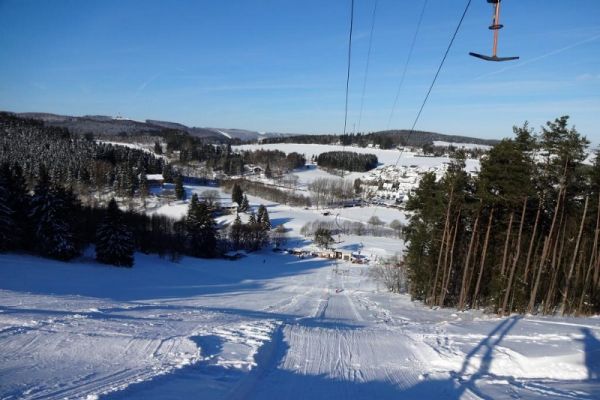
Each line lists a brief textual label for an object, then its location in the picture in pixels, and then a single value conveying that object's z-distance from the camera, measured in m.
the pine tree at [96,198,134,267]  38.41
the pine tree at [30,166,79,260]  34.88
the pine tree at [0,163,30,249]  34.31
